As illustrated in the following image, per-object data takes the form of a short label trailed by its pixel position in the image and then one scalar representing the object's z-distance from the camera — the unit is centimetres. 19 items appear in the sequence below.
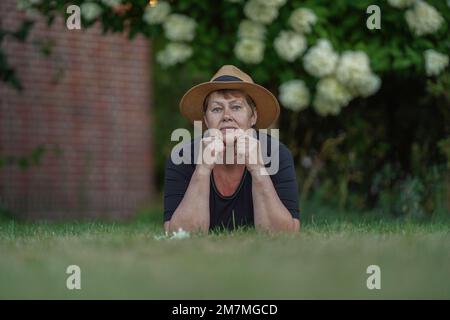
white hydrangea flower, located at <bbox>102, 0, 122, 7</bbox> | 1213
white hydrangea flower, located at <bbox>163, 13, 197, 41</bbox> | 1223
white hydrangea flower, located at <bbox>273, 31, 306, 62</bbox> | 1201
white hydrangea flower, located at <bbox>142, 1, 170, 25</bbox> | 1232
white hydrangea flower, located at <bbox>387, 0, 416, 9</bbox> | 1191
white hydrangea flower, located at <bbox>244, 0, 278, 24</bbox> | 1187
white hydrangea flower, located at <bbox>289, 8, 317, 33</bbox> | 1200
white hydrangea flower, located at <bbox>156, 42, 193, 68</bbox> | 1247
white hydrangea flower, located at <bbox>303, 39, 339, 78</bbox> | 1205
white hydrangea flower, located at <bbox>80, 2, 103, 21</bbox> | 1241
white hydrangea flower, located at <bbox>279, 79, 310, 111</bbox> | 1245
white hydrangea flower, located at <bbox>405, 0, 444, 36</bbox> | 1198
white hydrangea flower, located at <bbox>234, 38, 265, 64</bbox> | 1201
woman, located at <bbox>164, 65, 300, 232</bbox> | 895
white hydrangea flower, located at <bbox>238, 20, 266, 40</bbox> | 1205
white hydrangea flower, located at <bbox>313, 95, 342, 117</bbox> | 1261
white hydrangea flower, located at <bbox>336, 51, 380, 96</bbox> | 1205
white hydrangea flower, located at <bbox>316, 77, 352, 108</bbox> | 1233
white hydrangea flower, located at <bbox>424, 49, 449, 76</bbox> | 1223
